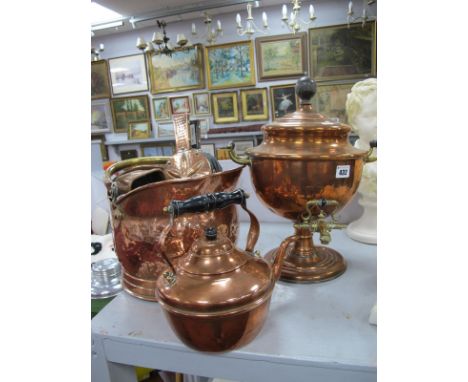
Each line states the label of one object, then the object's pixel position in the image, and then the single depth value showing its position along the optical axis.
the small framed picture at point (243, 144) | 3.28
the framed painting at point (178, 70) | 3.38
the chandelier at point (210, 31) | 3.03
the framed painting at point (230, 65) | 3.20
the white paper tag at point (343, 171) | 0.74
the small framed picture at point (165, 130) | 3.69
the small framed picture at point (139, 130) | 3.75
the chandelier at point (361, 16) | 2.79
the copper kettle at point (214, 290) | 0.54
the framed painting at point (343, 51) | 2.86
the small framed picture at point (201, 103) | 3.43
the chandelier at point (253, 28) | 3.07
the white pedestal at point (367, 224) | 1.07
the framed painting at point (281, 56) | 3.03
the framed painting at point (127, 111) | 3.73
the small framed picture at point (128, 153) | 3.89
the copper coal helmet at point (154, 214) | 0.71
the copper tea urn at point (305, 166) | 0.73
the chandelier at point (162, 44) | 3.05
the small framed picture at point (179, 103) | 3.52
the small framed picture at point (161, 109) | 3.62
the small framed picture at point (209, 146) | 3.33
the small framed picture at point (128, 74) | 3.68
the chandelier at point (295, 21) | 2.60
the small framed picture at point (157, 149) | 3.71
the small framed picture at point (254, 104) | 3.23
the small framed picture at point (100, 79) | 3.84
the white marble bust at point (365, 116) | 0.99
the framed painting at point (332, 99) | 3.00
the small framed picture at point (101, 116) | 3.93
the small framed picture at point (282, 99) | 3.14
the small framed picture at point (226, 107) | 3.34
